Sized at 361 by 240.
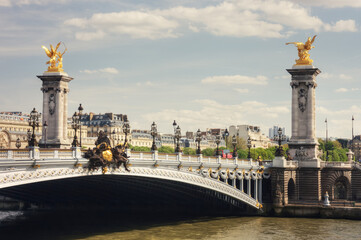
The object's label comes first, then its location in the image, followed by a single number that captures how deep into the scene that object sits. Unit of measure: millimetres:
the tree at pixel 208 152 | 162562
